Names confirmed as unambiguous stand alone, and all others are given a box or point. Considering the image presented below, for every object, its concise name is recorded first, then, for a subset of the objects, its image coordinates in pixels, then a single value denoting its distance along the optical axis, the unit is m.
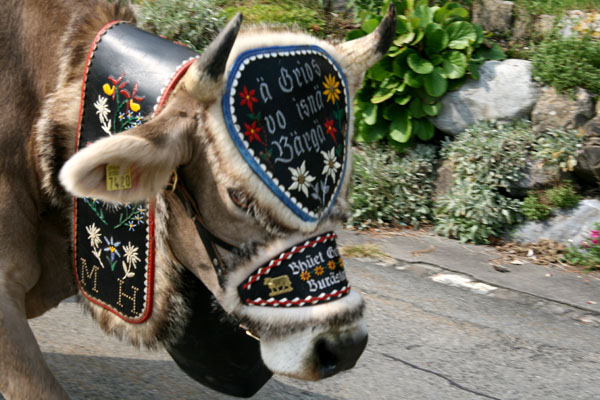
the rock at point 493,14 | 6.43
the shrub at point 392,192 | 5.80
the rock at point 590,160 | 5.32
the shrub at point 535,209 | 5.39
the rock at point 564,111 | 5.52
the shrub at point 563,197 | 5.35
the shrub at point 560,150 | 5.39
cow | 1.98
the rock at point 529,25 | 6.22
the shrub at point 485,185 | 5.45
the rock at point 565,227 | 5.24
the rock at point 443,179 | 5.89
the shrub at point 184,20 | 6.31
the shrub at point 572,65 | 5.52
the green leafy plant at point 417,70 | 5.77
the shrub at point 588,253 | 5.02
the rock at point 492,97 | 5.75
